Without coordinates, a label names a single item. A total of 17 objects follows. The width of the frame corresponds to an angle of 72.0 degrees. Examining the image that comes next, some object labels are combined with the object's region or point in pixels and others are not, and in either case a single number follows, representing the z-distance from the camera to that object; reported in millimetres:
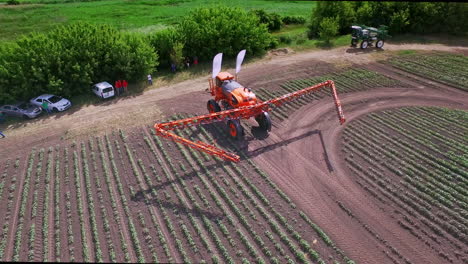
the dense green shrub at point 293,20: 52094
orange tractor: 22672
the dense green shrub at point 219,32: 35594
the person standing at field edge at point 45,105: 28078
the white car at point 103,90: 29766
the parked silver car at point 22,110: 27453
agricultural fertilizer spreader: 20688
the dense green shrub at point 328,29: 39844
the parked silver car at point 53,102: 28172
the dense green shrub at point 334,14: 42938
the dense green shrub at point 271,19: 47719
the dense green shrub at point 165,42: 35312
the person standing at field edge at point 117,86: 30734
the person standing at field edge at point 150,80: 32716
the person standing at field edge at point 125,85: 31162
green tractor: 38188
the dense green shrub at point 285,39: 43000
